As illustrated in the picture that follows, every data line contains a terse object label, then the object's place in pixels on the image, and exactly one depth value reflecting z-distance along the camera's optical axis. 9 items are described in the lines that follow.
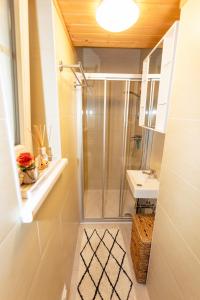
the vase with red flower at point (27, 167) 0.74
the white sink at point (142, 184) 1.69
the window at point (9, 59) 0.75
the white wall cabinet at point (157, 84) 1.12
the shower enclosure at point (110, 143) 2.22
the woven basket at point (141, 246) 1.46
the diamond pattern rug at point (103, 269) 1.44
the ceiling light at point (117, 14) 1.05
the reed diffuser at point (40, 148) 0.95
